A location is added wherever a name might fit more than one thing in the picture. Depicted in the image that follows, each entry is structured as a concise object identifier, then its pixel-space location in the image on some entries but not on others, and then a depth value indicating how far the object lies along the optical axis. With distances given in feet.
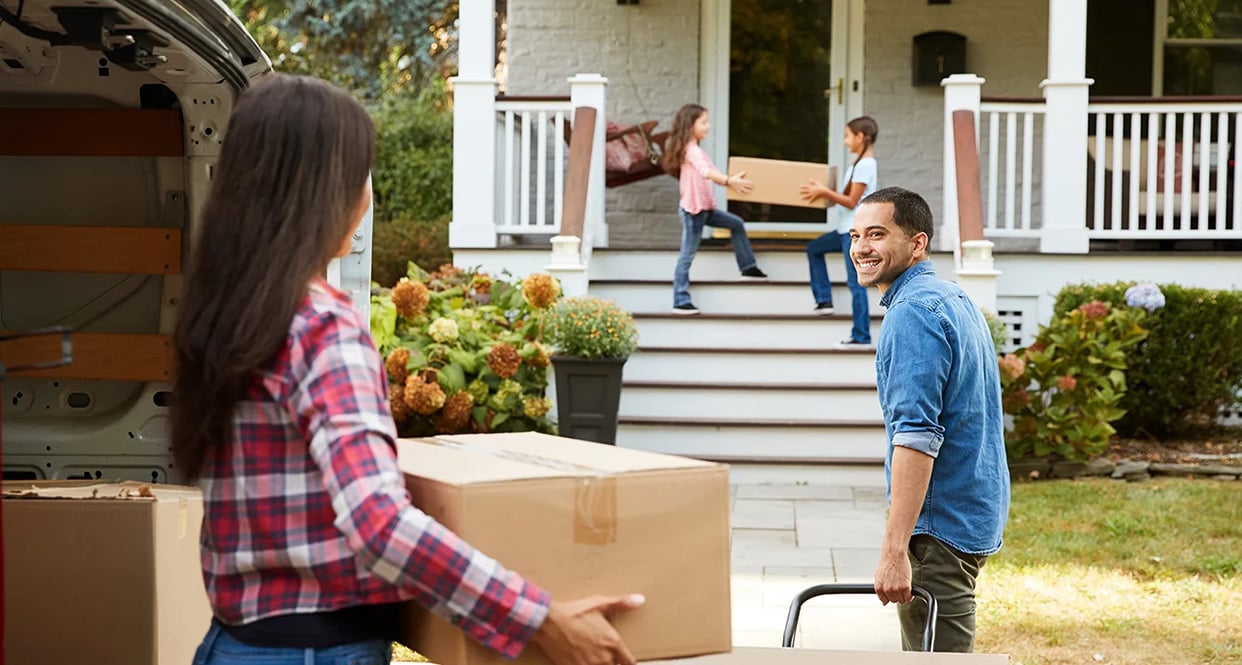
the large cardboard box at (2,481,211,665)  8.96
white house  30.45
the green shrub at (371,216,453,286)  47.44
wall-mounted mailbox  38.34
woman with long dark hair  5.88
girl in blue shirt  30.55
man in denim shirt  10.25
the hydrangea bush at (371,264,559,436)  26.48
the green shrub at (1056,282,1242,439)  29.84
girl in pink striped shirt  32.35
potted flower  27.27
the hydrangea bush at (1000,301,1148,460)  28.04
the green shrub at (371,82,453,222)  55.06
